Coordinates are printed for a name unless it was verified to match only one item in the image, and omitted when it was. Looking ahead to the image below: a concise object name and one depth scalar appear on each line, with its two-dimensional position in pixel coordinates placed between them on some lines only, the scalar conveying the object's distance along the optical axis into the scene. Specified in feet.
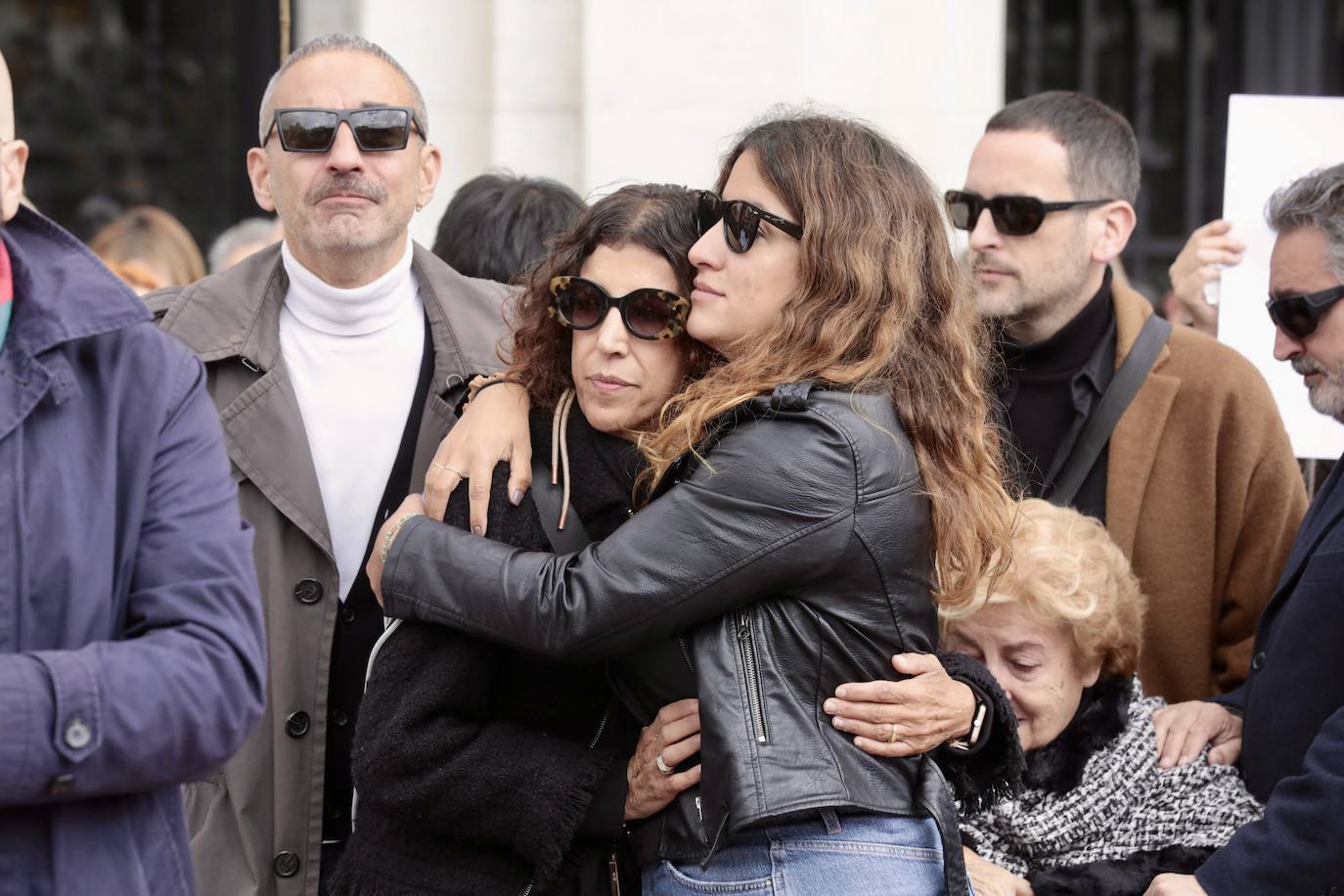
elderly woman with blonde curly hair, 19.58
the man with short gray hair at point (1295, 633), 18.66
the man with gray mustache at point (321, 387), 19.77
